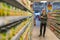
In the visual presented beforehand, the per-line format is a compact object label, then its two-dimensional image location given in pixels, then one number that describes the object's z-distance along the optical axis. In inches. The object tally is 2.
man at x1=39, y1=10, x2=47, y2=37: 145.0
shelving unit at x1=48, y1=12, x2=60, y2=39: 163.7
